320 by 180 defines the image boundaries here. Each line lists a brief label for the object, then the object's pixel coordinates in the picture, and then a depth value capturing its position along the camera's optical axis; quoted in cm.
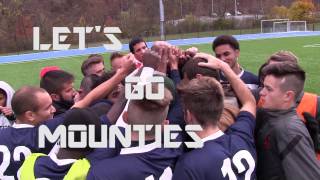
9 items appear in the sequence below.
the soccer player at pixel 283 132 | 197
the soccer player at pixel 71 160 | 182
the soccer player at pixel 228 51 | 351
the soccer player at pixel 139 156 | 174
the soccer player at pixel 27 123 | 230
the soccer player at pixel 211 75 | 214
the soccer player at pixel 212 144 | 178
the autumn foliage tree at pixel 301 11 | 4284
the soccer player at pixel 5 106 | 343
